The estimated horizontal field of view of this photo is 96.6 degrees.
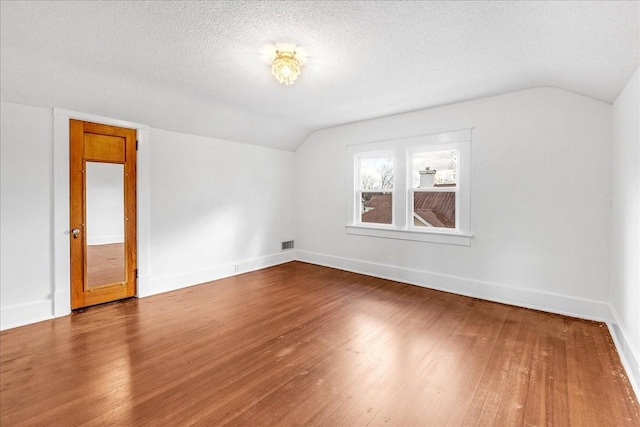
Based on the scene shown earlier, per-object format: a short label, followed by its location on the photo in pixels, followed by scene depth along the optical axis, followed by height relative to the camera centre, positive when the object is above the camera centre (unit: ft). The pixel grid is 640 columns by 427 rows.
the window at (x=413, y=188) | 13.70 +1.30
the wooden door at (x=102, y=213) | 11.60 -0.07
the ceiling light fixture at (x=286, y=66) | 8.59 +4.48
